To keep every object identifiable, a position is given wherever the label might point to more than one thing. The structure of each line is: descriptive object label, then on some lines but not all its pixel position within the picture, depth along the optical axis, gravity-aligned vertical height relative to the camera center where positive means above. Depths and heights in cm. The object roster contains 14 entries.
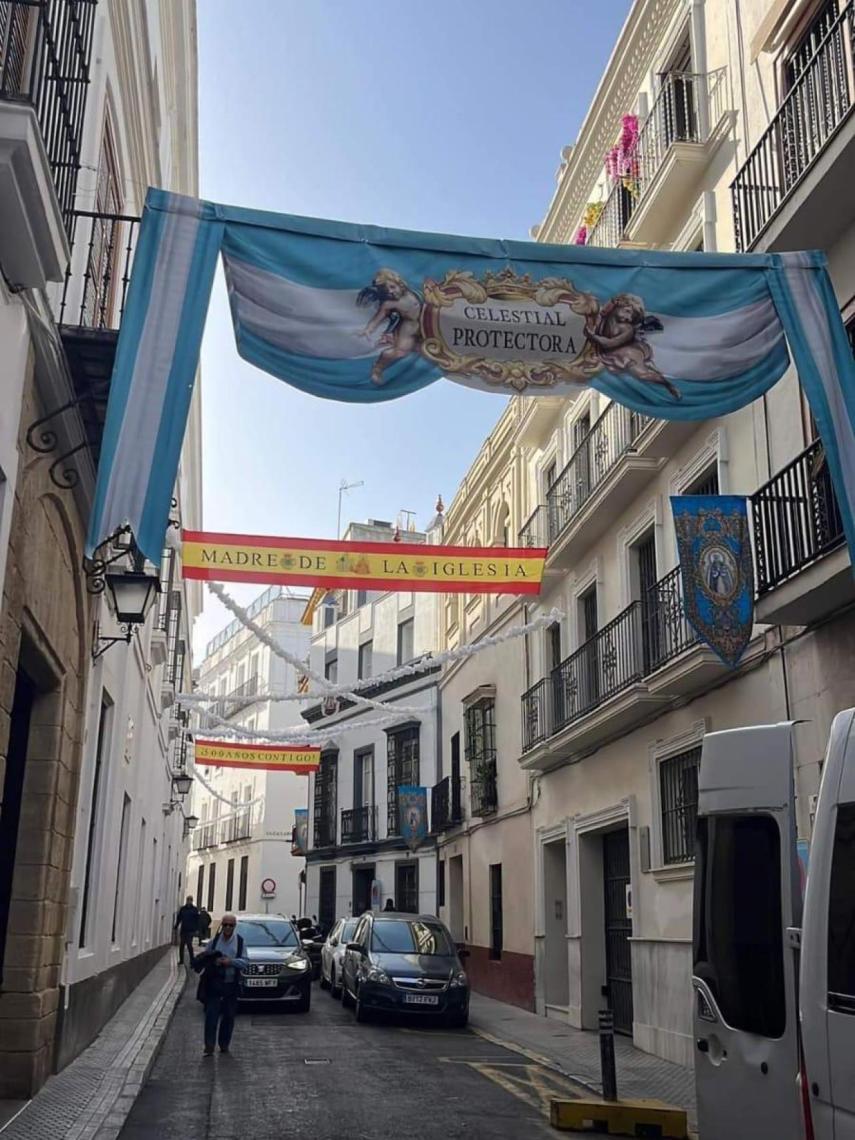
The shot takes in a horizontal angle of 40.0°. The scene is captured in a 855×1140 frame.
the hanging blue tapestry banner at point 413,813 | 2731 +263
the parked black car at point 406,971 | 1636 -56
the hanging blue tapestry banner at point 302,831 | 3781 +309
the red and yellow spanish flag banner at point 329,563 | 1405 +433
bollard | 951 -97
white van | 447 -2
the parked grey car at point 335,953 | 2042 -40
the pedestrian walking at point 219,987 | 1278 -59
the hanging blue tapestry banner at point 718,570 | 1000 +301
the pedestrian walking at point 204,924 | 2877 +14
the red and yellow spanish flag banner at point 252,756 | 2539 +365
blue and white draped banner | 739 +388
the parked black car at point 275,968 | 1739 -54
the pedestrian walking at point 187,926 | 2611 +9
